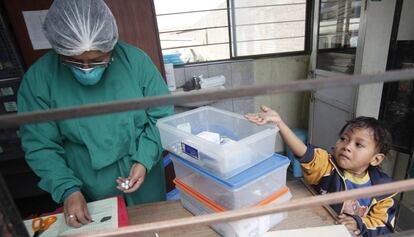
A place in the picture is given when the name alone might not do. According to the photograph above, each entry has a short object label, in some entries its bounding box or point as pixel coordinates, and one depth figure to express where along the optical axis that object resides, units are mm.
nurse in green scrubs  897
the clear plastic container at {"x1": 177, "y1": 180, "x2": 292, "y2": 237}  708
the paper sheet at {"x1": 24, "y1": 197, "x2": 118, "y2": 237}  725
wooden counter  772
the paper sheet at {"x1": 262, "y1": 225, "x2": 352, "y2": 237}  713
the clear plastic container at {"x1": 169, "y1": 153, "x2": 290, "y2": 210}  698
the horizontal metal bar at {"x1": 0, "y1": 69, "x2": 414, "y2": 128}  345
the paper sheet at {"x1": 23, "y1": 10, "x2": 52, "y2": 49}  1763
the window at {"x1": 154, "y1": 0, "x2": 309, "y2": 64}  2604
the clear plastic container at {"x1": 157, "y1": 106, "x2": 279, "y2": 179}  692
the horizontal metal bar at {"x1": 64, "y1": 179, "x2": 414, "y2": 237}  435
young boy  966
